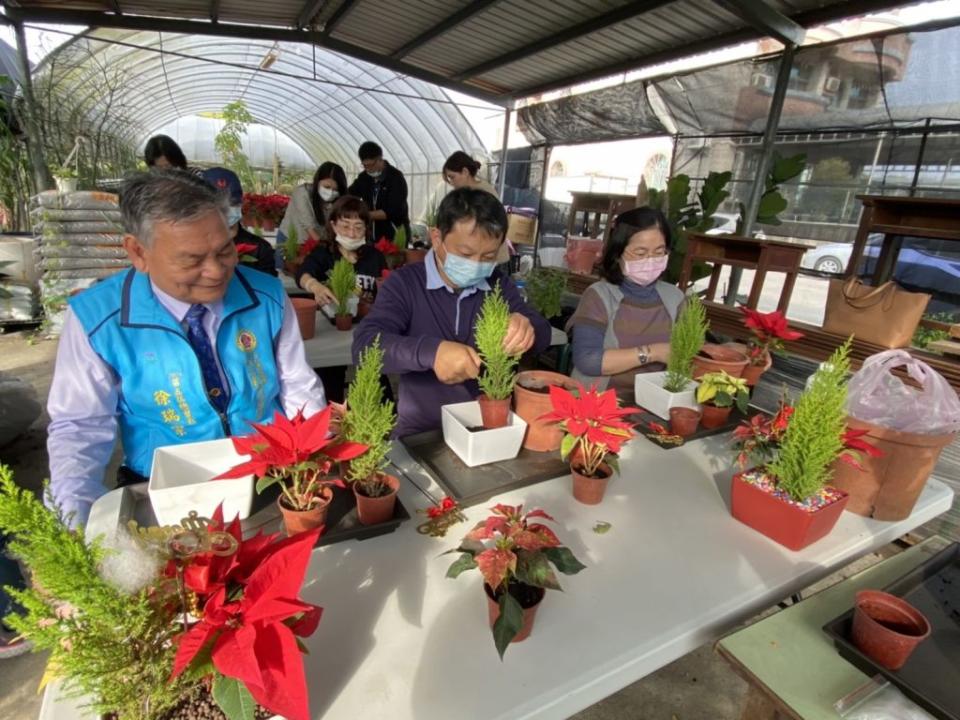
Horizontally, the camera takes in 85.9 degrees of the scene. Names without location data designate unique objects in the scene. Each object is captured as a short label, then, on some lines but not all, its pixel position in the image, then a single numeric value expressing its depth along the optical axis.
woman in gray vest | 2.14
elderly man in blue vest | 1.20
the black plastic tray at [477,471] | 1.24
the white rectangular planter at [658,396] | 1.75
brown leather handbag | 2.78
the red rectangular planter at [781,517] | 1.11
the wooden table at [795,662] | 0.79
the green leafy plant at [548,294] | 3.78
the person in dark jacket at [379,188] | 5.02
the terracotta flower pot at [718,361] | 1.80
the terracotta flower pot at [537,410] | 1.38
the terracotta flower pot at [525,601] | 0.83
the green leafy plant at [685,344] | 1.69
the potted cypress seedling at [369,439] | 1.08
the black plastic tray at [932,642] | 0.79
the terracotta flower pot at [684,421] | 1.62
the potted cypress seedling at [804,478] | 1.11
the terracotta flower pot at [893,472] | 1.23
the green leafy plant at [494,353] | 1.32
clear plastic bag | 1.24
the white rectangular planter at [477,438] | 1.32
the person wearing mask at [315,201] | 4.50
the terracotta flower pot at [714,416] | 1.70
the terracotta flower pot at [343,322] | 2.77
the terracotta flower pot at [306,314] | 2.47
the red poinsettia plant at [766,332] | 1.89
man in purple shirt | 1.64
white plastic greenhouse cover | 9.79
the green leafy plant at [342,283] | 2.70
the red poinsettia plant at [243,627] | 0.57
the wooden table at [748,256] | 3.42
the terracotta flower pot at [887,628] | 0.81
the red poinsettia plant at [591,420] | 1.17
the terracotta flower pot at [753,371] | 1.93
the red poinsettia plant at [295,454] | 0.94
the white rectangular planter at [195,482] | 0.95
